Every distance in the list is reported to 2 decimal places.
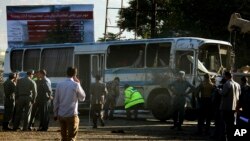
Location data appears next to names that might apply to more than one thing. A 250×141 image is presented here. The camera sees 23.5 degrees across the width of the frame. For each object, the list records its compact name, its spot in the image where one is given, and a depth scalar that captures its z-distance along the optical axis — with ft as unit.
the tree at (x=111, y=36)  175.97
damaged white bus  74.84
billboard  164.96
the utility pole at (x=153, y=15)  136.87
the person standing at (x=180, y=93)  61.87
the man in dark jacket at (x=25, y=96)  57.41
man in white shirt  37.65
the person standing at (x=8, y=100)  60.49
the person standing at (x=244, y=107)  37.14
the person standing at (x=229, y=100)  45.88
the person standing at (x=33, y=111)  59.88
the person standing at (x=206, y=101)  58.44
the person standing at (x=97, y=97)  62.59
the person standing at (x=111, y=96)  77.51
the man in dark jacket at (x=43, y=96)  58.80
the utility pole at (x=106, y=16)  159.12
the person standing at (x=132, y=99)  75.34
